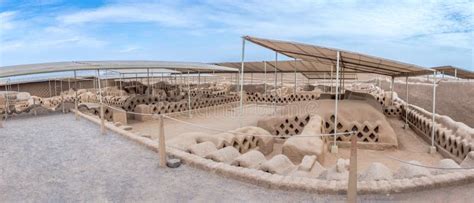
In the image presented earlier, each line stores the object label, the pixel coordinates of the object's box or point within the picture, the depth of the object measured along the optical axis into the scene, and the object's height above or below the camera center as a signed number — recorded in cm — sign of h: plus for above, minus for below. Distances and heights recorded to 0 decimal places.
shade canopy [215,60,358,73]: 2025 +114
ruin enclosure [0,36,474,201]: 504 -140
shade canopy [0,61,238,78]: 1304 +79
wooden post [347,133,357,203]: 376 -107
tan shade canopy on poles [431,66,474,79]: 1517 +59
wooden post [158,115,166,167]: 602 -122
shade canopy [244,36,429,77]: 970 +99
